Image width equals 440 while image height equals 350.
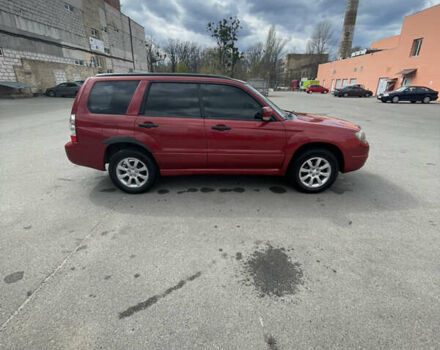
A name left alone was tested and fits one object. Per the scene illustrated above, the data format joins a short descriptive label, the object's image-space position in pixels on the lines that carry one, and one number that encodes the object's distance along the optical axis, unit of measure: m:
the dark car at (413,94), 21.95
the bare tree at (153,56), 58.47
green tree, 32.34
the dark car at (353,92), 30.99
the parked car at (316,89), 42.62
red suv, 3.59
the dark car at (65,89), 23.60
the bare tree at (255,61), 54.19
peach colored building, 24.20
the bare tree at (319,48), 69.56
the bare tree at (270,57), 58.25
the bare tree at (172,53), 68.06
